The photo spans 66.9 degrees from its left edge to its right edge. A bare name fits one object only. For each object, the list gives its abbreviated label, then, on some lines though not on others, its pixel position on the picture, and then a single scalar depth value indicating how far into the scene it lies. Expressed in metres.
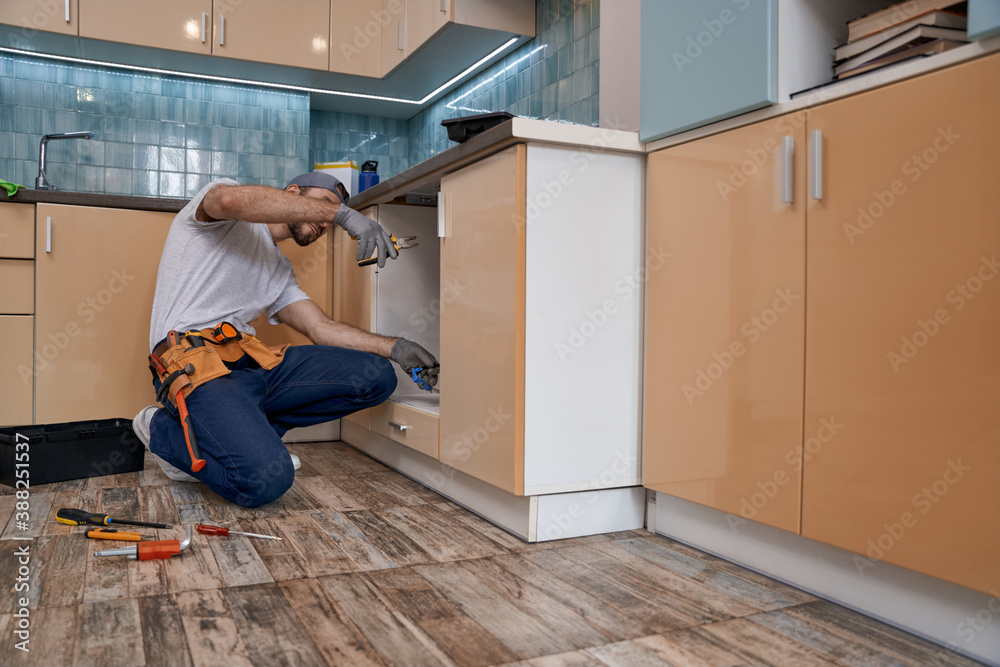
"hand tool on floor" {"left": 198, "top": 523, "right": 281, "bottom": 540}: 1.66
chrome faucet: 3.25
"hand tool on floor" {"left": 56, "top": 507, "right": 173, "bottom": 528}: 1.67
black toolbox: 2.13
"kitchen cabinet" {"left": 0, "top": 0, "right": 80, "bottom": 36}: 3.09
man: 1.98
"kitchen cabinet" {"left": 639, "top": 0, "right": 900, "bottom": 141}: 1.39
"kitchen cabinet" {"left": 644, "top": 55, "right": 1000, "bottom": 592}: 1.07
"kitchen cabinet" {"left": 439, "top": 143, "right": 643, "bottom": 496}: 1.63
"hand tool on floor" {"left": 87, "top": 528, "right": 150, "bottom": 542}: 1.57
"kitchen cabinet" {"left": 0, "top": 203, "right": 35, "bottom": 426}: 2.70
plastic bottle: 3.01
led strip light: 3.25
